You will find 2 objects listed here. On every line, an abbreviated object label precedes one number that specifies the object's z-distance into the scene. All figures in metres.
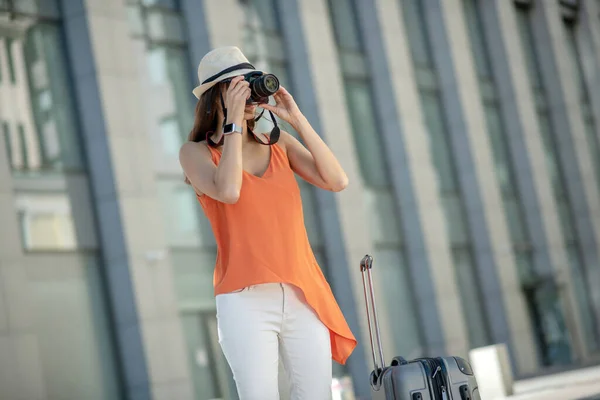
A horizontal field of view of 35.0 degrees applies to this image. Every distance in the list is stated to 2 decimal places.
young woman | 3.09
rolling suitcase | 3.47
